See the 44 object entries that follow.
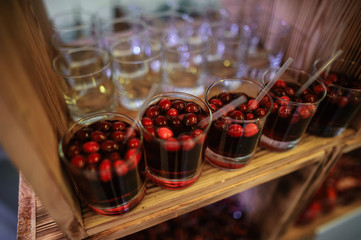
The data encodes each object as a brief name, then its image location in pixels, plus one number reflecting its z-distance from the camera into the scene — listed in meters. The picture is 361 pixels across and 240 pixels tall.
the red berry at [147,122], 0.47
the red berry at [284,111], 0.54
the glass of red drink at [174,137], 0.44
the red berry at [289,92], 0.58
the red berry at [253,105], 0.52
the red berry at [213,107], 0.50
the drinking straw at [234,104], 0.48
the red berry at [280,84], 0.60
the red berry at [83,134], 0.44
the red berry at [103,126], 0.47
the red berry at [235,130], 0.48
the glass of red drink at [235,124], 0.49
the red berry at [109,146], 0.42
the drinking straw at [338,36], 0.63
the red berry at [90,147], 0.41
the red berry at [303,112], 0.53
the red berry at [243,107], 0.53
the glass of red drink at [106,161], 0.40
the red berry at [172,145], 0.42
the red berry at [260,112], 0.51
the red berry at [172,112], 0.50
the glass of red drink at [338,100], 0.59
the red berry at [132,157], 0.40
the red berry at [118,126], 0.47
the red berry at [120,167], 0.39
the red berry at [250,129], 0.48
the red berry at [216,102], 0.55
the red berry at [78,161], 0.39
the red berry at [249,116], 0.51
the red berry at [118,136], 0.44
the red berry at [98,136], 0.44
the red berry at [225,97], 0.56
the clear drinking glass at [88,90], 0.60
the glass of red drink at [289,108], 0.54
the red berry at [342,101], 0.59
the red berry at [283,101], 0.53
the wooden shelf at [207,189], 0.48
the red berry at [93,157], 0.40
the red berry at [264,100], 0.53
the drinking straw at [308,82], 0.53
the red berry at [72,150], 0.41
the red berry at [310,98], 0.56
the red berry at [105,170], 0.39
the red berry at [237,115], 0.50
